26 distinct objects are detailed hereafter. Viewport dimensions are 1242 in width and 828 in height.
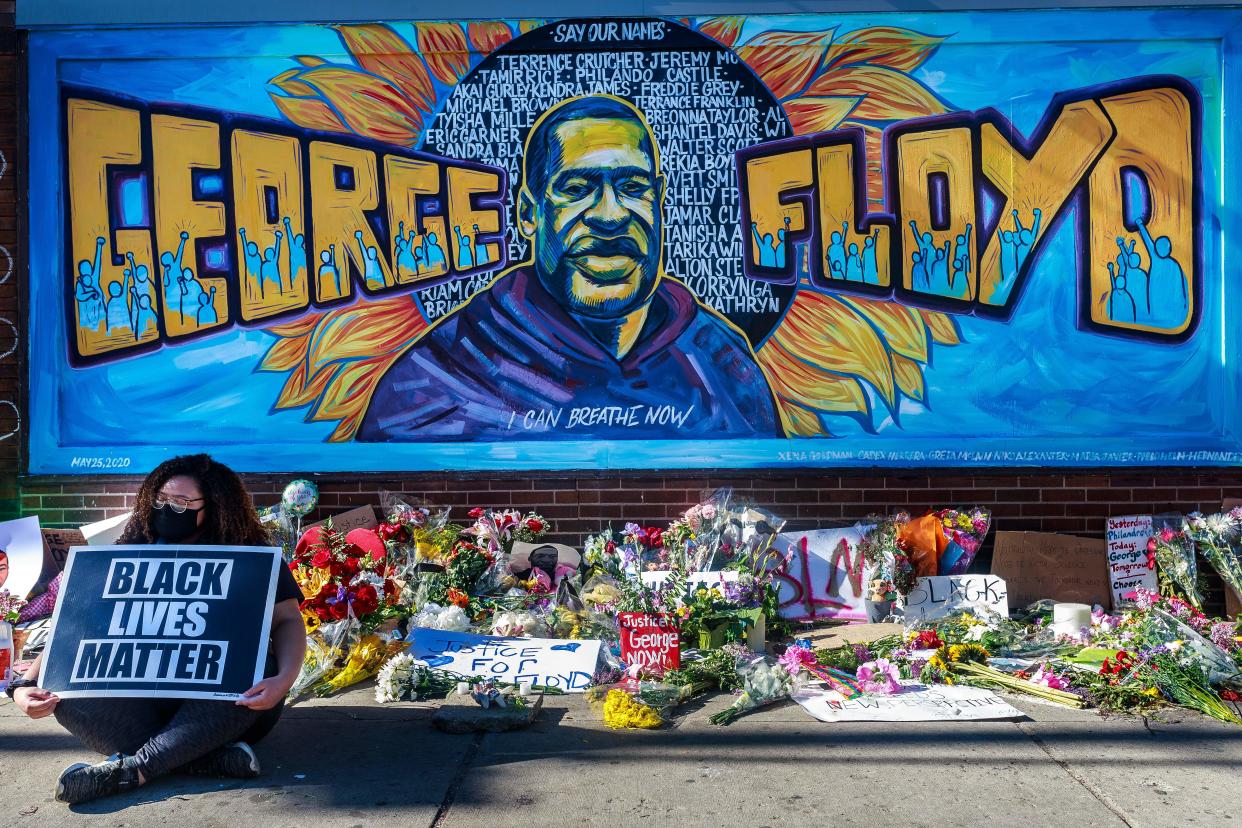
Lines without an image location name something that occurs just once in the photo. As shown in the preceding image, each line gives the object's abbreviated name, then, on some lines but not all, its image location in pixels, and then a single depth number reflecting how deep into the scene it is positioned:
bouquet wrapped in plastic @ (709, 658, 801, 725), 4.95
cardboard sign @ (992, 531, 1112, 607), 6.90
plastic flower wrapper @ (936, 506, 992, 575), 6.79
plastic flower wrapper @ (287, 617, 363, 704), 5.20
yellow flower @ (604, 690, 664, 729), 4.71
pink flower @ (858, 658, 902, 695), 5.08
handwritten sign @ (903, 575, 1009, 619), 6.50
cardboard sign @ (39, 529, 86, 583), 6.97
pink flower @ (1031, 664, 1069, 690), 5.13
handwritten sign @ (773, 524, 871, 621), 6.75
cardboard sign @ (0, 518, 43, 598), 6.59
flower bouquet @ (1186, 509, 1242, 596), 6.50
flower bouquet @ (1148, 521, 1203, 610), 6.57
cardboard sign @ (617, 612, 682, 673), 5.32
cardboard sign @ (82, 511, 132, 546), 6.98
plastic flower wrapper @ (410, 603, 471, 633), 6.04
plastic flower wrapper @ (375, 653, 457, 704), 5.11
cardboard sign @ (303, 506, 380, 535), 7.05
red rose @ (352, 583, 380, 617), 5.19
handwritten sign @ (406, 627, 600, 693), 5.32
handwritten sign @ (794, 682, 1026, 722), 4.77
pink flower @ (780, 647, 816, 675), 5.12
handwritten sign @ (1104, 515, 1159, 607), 6.88
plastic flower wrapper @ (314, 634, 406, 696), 5.29
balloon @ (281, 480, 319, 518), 6.73
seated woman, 3.86
